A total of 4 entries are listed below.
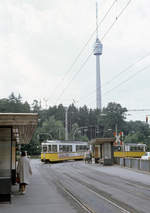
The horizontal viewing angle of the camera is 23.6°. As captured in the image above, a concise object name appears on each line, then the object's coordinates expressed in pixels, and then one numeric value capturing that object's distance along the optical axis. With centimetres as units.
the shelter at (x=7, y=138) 1047
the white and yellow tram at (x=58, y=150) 4409
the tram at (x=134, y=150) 5095
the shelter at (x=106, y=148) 3444
